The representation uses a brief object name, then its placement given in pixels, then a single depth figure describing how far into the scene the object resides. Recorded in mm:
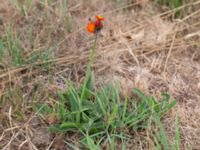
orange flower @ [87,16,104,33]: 1414
